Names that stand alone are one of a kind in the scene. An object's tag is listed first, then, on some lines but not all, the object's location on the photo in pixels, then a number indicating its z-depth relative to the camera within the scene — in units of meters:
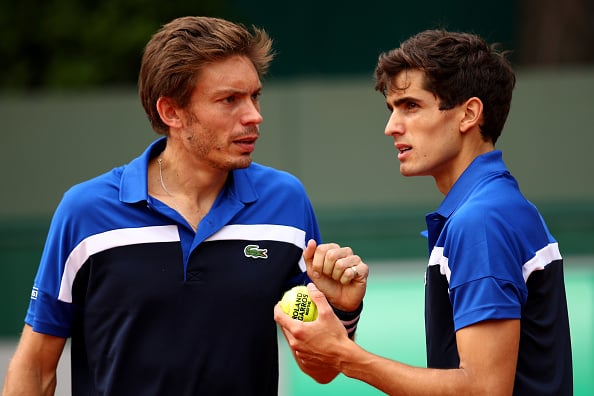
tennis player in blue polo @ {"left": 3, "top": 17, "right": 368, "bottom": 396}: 7.01
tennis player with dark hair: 5.88
